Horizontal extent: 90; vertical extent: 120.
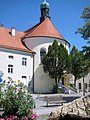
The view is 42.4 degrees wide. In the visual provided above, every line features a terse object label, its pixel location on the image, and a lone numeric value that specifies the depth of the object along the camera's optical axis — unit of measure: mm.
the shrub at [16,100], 3655
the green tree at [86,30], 12121
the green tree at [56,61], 19701
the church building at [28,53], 19015
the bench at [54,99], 9071
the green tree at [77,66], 25435
